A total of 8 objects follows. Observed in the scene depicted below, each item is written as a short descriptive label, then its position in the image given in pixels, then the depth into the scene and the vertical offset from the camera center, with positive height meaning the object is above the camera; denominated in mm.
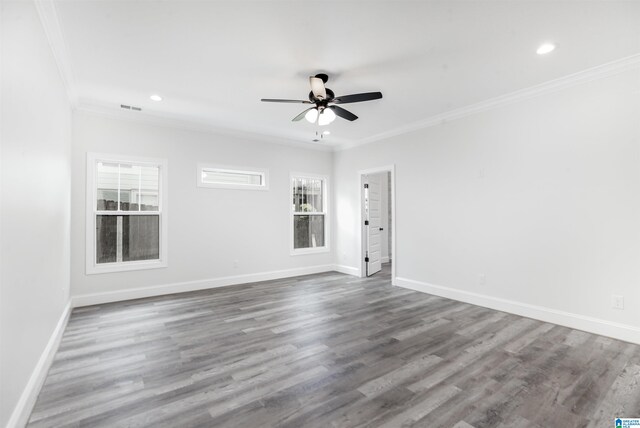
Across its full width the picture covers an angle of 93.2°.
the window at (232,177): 5316 +736
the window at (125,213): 4387 +60
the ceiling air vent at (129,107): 4296 +1584
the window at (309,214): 6461 +51
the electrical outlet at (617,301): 3123 -898
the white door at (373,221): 6317 -112
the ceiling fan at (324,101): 3141 +1247
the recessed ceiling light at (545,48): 2784 +1571
